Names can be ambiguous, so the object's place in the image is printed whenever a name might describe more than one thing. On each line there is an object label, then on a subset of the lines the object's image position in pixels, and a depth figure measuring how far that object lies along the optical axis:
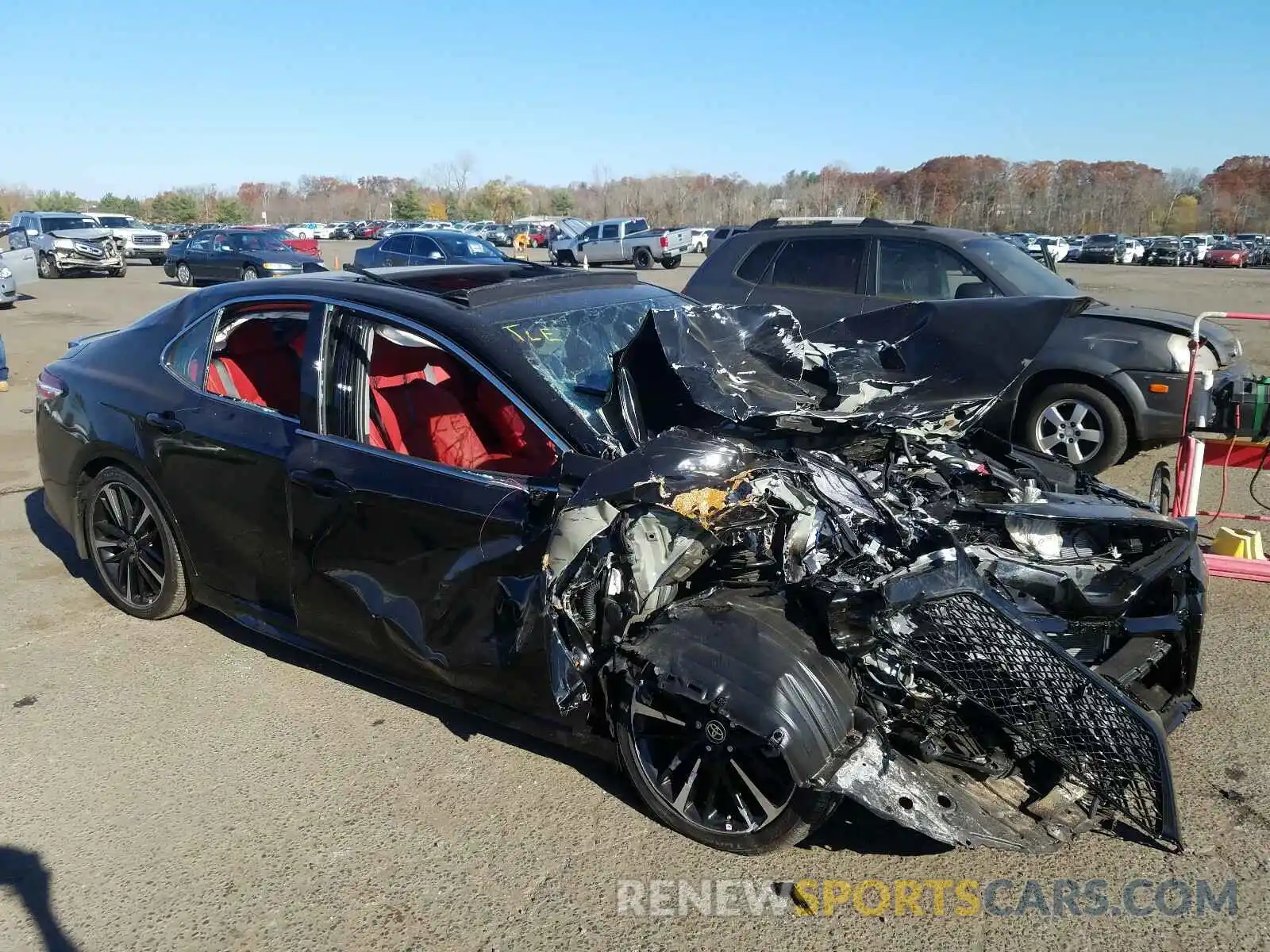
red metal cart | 5.22
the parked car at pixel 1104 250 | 51.84
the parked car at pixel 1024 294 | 6.93
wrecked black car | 2.79
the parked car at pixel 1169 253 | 50.44
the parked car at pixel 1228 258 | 48.12
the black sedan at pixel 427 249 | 22.14
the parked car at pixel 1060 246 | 45.76
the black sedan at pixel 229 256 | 25.05
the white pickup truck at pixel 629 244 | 38.19
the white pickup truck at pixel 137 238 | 33.34
